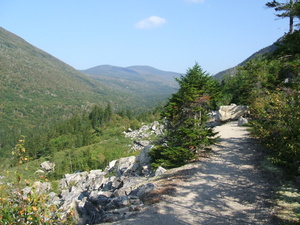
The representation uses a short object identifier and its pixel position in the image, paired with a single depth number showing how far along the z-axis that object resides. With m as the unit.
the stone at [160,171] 15.33
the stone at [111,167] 34.92
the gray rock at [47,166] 64.53
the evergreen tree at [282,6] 16.52
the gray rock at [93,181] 27.90
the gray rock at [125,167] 24.50
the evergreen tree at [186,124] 15.35
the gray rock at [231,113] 26.81
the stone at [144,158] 21.83
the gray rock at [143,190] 11.79
